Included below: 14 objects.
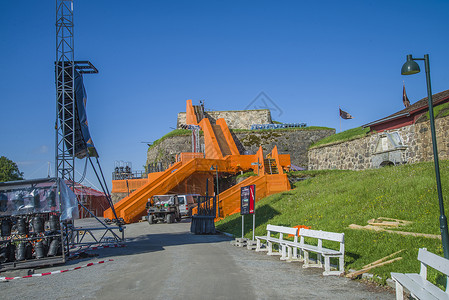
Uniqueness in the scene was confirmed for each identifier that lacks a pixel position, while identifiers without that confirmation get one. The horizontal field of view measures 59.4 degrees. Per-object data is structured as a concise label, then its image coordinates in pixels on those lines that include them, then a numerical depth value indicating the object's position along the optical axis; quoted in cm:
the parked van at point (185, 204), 3105
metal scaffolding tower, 1536
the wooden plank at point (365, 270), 838
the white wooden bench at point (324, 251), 900
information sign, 1628
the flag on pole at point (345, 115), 4089
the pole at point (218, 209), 2597
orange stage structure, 2759
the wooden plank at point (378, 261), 867
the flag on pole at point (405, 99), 4147
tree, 6166
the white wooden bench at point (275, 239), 1141
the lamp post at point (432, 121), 815
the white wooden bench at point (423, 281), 505
